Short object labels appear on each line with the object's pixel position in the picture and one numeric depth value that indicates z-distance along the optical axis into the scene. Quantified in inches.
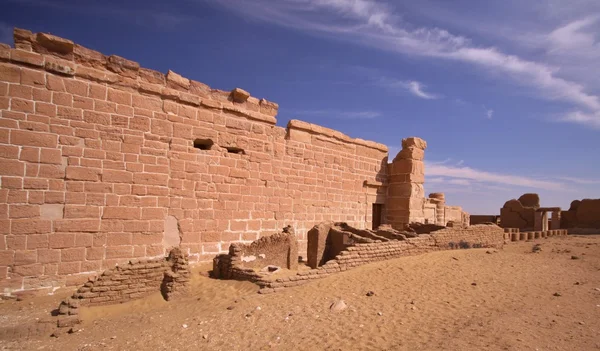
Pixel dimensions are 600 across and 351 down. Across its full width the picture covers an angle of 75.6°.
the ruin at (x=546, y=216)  930.1
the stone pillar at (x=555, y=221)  979.3
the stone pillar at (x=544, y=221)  928.3
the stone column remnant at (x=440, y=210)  654.0
